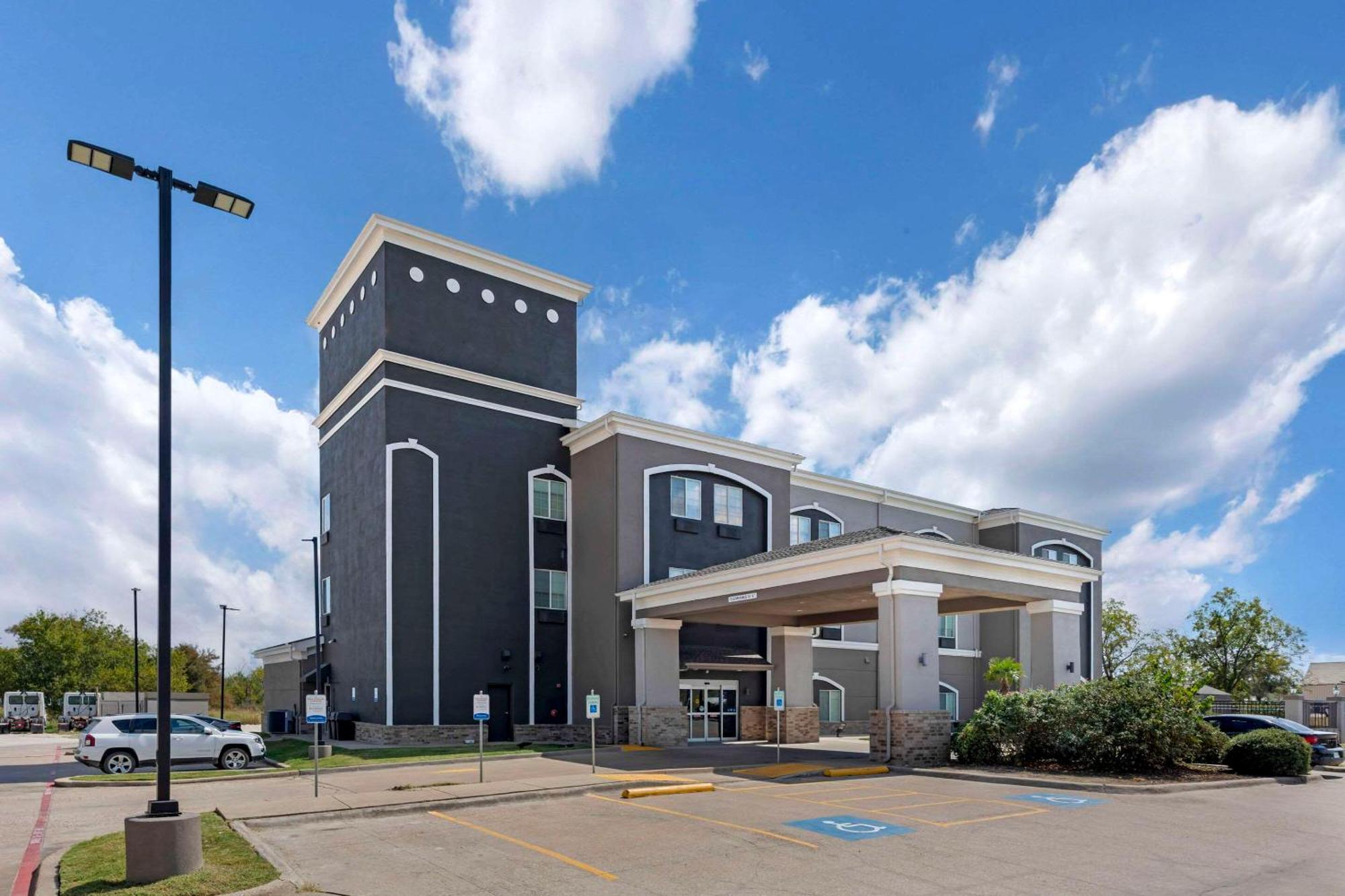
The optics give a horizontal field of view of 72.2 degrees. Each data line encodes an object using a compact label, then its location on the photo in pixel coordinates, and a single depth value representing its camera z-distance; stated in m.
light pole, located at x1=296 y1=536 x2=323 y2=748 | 34.34
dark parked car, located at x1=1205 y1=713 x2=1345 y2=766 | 25.61
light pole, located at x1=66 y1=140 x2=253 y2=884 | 10.25
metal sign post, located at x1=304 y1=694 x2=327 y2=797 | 17.30
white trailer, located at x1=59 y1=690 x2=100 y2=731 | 60.03
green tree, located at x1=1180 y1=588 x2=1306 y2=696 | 57.00
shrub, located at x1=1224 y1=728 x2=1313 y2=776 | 20.91
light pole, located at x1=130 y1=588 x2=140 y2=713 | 54.12
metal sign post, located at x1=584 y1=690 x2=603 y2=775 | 20.53
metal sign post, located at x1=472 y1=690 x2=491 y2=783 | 19.09
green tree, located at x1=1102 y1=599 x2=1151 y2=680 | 56.75
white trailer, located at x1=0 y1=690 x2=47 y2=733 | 57.84
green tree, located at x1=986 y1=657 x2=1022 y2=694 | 33.91
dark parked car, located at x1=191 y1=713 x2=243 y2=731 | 26.96
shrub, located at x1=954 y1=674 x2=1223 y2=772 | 20.55
